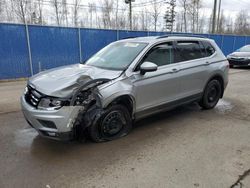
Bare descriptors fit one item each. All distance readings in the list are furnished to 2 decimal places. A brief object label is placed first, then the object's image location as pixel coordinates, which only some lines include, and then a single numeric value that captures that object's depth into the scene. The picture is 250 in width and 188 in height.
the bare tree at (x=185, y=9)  40.41
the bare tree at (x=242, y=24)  51.97
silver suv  3.39
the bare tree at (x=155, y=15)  36.48
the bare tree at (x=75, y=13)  29.69
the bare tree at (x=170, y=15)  44.99
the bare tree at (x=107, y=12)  32.03
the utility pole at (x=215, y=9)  21.78
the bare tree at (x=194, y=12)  40.19
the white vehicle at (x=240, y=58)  13.91
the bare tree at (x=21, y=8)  24.24
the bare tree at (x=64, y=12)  29.18
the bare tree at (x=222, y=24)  48.08
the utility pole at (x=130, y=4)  25.85
